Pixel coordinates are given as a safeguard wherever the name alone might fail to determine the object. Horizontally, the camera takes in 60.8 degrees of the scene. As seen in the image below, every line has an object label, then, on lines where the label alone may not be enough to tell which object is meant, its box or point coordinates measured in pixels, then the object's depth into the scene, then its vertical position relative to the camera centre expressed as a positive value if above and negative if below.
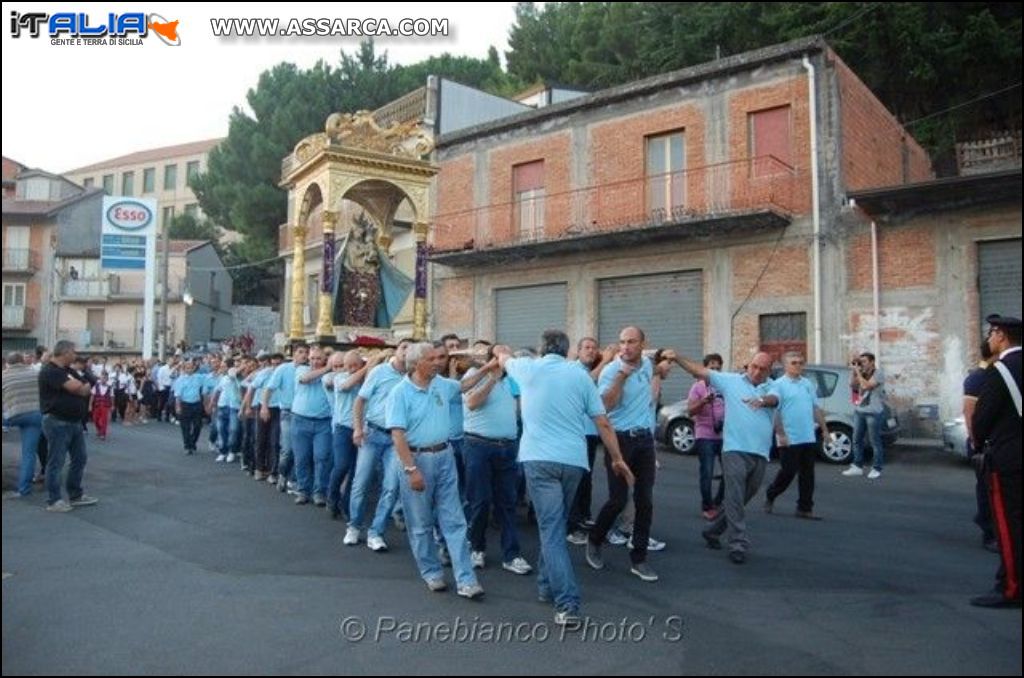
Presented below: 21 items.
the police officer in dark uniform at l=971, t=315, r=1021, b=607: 5.26 -0.47
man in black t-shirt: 8.77 -0.47
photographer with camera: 11.96 -0.44
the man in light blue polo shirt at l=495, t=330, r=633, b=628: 5.16 -0.41
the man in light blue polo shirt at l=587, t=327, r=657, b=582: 6.25 -0.45
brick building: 17.55 +3.82
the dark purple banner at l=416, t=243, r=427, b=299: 12.27 +1.47
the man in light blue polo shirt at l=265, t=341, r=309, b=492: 9.89 -0.25
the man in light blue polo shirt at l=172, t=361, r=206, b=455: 14.30 -0.56
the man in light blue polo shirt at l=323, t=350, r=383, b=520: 8.16 -0.46
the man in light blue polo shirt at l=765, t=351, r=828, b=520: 8.67 -0.55
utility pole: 28.67 +2.54
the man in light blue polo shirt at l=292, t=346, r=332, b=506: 8.95 -0.61
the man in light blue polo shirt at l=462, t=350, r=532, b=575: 6.54 -0.57
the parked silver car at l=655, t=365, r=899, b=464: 13.20 -0.67
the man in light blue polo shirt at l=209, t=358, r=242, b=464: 13.12 -0.58
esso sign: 24.62 +4.48
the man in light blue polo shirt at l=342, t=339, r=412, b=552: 7.21 -0.48
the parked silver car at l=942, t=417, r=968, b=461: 12.39 -0.82
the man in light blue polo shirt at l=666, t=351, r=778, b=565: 6.70 -0.51
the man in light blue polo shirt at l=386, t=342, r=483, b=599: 5.68 -0.62
